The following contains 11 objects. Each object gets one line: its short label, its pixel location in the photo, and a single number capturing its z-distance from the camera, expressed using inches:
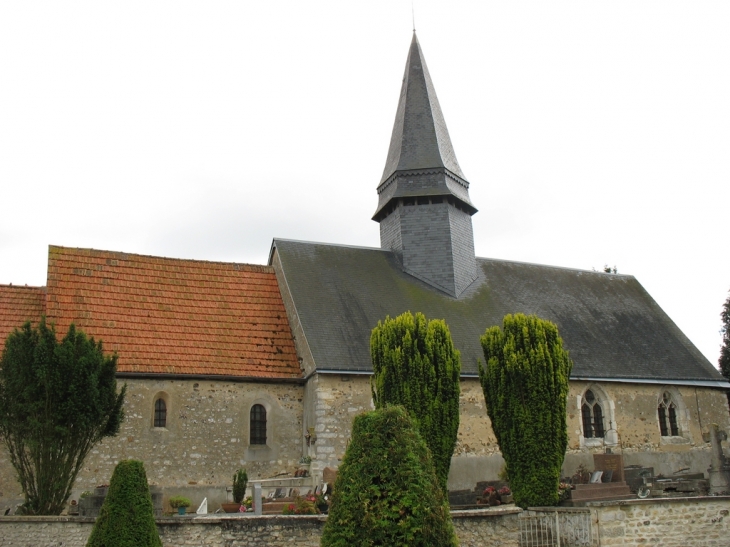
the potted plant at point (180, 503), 579.8
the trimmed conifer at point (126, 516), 415.5
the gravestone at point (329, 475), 609.9
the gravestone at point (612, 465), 633.0
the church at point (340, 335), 674.2
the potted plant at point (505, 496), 604.7
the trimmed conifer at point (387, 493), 307.6
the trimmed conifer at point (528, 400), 549.3
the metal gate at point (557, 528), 492.7
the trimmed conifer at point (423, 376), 558.6
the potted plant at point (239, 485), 618.2
